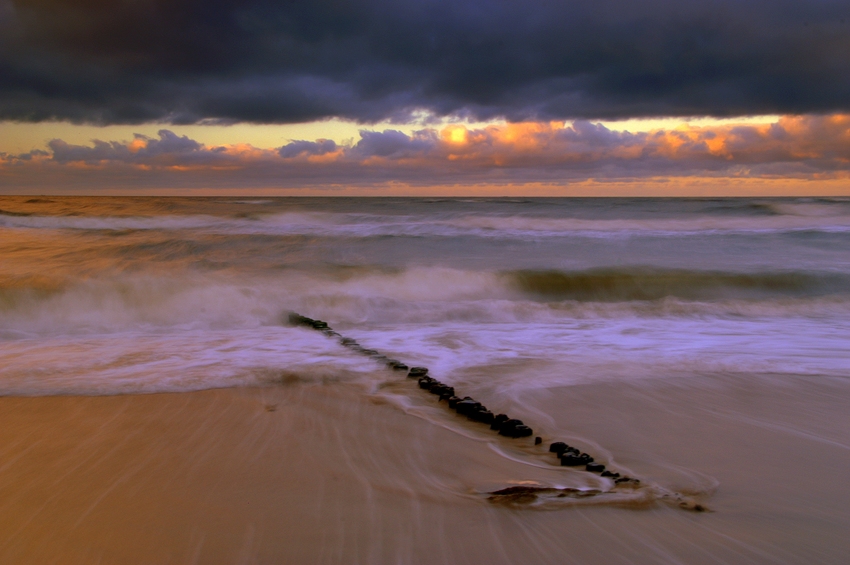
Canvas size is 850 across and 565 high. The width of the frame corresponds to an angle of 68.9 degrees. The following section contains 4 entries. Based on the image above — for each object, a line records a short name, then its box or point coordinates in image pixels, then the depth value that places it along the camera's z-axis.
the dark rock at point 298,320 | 7.06
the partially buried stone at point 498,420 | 3.35
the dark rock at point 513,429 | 3.25
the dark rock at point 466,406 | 3.60
